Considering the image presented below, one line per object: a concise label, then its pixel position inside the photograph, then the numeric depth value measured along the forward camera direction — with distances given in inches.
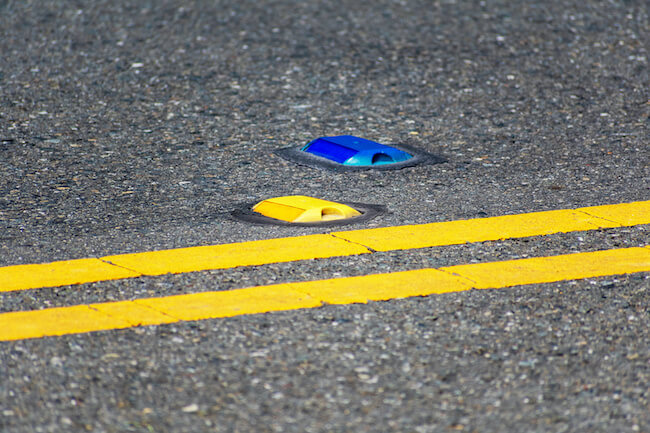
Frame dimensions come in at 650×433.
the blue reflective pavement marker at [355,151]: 377.1
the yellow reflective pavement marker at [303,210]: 306.8
